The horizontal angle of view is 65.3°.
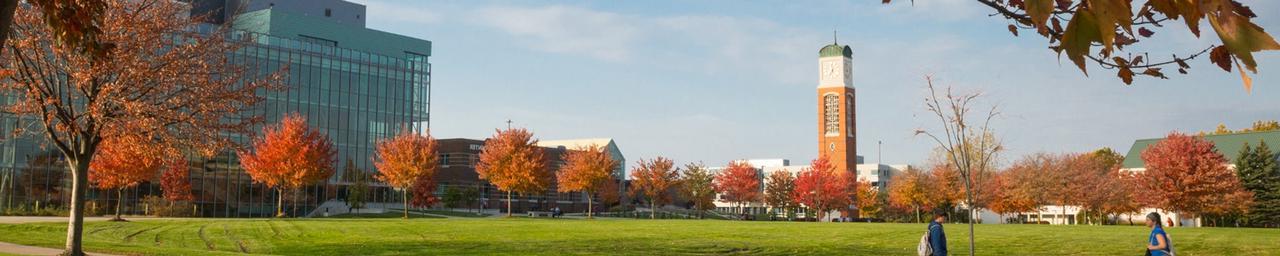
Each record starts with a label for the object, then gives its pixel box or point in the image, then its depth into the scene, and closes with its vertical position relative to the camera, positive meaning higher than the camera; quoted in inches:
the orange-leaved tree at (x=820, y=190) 3137.3 +56.0
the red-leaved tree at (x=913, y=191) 3024.1 +53.0
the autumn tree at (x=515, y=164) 2402.8 +98.9
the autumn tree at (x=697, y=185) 3257.9 +71.7
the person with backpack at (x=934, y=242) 615.5 -20.6
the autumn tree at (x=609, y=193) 3058.6 +40.1
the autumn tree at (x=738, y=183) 3233.3 +77.4
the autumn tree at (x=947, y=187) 2955.2 +64.8
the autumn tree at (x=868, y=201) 3459.6 +24.8
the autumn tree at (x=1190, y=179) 2427.4 +79.8
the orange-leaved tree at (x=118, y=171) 1843.0 +57.2
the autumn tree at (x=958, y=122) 875.4 +87.3
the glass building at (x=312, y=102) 2491.4 +321.6
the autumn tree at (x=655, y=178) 2923.2 +83.3
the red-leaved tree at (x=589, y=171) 2566.4 +89.0
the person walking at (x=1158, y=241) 575.8 -17.4
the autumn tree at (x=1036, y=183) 2689.5 +72.8
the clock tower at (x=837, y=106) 4662.9 +485.0
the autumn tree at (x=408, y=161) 2284.7 +99.5
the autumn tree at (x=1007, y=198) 2699.3 +31.7
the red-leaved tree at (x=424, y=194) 2605.8 +26.7
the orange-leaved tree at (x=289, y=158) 2058.3 +92.5
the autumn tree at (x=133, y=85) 714.8 +87.4
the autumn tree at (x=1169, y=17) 87.8 +17.1
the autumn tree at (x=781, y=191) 3255.4 +53.3
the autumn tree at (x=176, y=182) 2203.5 +44.1
